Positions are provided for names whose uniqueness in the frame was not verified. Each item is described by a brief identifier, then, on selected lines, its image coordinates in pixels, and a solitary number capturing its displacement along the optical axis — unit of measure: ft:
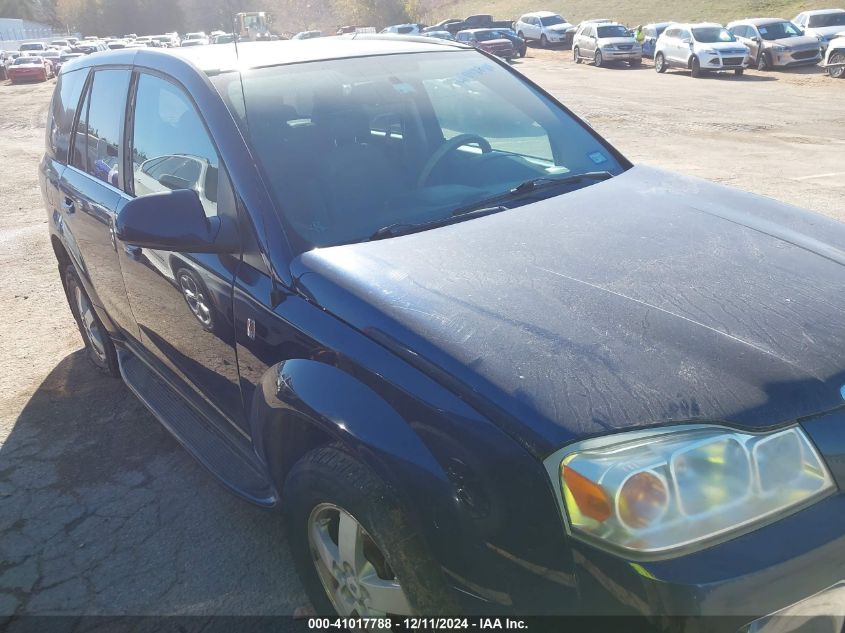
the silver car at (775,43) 80.38
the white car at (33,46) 178.81
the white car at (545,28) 131.03
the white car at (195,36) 172.37
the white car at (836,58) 71.82
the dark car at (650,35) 106.42
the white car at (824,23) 86.28
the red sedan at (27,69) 122.62
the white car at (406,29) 125.03
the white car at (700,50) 78.89
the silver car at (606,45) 98.17
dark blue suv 5.48
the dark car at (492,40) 109.91
